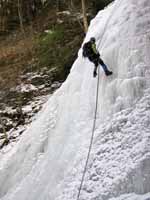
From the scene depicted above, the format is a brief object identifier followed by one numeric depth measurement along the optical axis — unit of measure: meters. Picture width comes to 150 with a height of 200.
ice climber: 12.19
